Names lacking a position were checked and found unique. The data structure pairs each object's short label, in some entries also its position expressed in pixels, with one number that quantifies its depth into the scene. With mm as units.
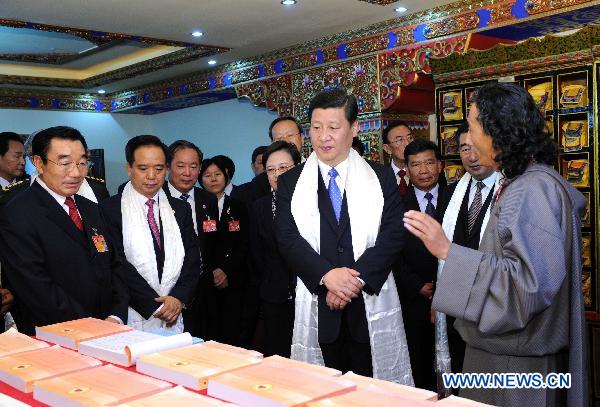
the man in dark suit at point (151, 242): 2645
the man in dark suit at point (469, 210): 2584
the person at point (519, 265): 1483
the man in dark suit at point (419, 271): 3033
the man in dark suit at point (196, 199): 3498
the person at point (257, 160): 5141
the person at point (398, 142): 4176
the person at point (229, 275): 3807
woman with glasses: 2938
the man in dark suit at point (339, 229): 2210
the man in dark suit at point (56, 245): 2113
